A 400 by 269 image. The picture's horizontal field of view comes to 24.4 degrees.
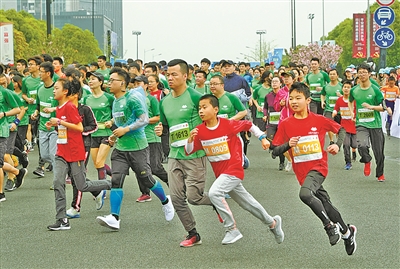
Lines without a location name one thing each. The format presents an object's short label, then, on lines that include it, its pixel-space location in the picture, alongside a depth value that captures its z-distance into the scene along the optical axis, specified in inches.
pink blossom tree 2992.1
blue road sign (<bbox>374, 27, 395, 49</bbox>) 855.1
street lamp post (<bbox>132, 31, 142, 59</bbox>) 4936.0
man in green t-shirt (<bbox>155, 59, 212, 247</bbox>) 352.5
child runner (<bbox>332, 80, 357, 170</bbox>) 637.3
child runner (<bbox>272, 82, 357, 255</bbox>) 329.4
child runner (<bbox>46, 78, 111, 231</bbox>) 399.5
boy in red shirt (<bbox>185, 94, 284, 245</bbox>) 344.5
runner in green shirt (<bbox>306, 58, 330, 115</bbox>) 796.0
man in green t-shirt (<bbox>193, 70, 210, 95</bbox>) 556.4
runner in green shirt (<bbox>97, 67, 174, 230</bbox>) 386.9
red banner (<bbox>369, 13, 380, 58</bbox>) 2286.5
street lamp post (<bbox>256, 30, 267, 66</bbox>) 4410.9
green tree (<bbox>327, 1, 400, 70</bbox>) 3582.7
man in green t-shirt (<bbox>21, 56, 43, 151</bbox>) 597.3
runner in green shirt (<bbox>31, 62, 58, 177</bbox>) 505.7
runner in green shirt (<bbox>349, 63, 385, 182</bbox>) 561.6
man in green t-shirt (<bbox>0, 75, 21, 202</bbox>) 496.2
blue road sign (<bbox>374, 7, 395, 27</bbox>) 852.6
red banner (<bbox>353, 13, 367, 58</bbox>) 2315.5
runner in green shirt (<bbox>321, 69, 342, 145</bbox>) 706.2
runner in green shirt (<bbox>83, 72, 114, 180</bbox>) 469.1
